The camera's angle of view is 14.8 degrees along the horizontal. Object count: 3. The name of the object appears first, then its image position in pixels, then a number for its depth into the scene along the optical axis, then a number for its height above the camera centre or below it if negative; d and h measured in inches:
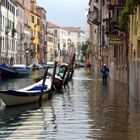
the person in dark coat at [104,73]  1909.1 -61.7
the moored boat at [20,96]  912.2 -69.7
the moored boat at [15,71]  2364.7 -67.6
